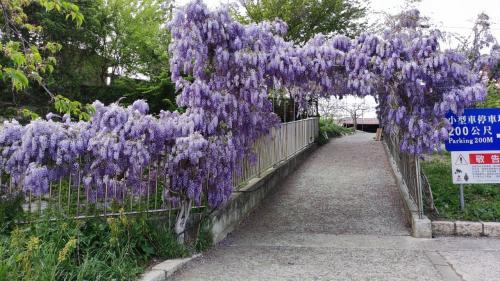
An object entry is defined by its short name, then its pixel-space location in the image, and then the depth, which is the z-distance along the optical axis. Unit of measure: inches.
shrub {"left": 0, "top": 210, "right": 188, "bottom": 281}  165.0
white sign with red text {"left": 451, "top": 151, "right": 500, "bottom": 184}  296.4
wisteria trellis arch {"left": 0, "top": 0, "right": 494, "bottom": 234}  207.6
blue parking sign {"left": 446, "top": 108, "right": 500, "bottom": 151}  294.2
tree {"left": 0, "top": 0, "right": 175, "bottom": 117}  539.5
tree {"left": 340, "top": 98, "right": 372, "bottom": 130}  1430.5
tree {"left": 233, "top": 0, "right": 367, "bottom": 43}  692.7
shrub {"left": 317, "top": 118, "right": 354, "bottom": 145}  820.0
